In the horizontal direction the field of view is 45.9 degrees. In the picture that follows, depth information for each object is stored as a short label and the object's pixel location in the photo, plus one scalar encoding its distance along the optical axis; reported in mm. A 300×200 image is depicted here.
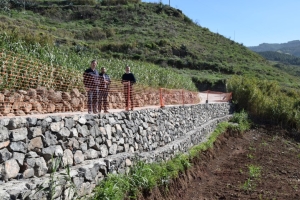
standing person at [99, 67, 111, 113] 9570
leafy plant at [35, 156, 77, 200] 5090
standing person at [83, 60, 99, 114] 9055
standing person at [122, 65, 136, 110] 11065
